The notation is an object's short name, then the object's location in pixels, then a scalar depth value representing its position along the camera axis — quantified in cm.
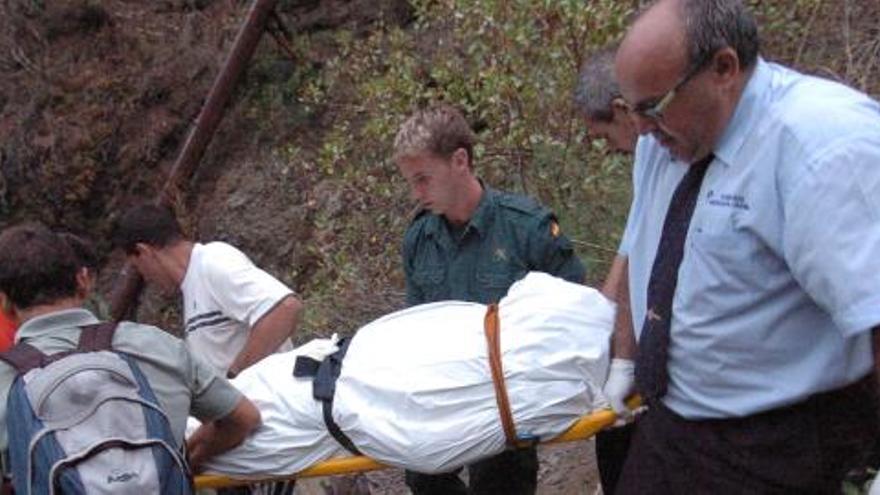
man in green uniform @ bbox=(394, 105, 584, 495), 386
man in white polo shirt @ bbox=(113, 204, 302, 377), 438
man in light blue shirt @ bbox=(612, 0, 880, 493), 226
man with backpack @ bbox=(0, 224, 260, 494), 306
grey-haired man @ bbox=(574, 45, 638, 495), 326
